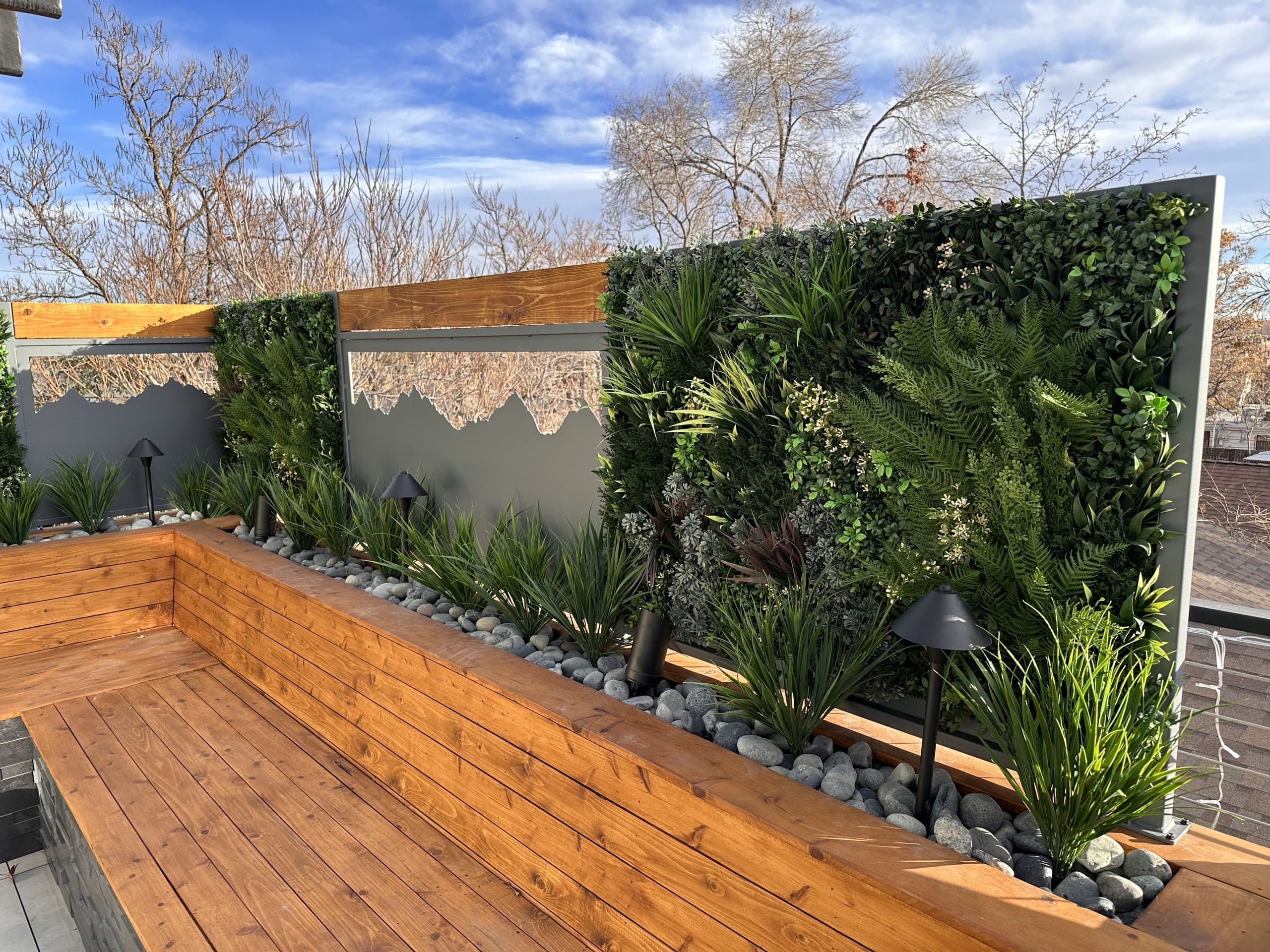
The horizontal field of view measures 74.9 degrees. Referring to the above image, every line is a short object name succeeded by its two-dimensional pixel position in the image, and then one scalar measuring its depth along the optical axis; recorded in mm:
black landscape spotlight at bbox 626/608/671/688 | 2689
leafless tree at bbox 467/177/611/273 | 12422
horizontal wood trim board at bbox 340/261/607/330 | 3469
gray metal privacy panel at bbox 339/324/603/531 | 3617
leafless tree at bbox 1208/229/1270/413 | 8906
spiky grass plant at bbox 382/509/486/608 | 3486
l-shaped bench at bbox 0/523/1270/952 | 1658
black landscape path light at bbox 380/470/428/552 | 4004
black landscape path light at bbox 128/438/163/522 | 5406
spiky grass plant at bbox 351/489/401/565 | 4152
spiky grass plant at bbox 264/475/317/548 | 4594
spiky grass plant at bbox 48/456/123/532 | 5234
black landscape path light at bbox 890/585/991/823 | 1750
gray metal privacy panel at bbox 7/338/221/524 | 5527
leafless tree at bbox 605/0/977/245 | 13703
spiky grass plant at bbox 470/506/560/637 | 3193
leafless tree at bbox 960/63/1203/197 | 10148
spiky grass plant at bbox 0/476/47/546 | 4793
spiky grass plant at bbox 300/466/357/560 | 4480
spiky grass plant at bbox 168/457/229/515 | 5727
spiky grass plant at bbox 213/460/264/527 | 5277
